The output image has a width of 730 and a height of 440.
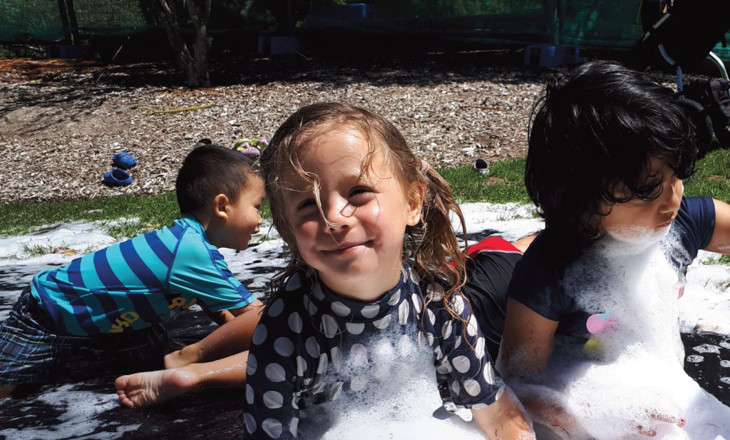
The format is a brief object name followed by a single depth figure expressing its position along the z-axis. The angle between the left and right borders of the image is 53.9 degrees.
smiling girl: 1.67
